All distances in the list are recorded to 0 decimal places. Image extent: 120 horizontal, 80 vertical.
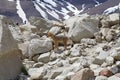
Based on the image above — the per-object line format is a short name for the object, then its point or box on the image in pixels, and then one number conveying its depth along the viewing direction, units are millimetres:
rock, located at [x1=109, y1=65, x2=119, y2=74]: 6906
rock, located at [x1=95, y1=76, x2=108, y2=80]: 6638
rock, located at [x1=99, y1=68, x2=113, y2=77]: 6836
